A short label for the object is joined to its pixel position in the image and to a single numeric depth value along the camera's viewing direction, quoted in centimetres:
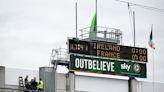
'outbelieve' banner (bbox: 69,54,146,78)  5431
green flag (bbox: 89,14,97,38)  5597
